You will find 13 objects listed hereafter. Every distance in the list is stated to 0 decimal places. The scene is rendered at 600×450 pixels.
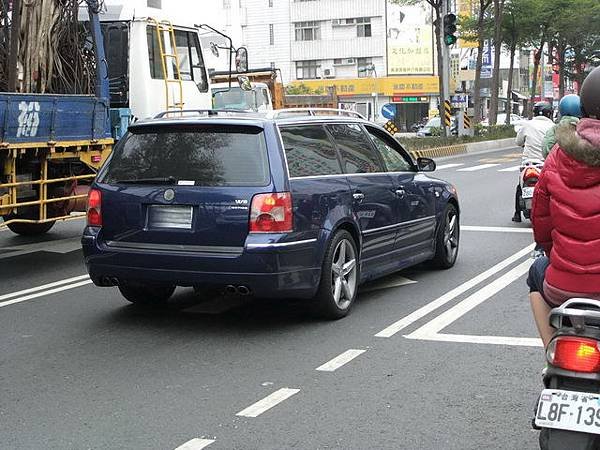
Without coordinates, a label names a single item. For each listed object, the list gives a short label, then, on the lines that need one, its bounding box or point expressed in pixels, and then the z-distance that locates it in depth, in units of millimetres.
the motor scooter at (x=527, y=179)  12070
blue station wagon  6574
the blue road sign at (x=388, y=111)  32875
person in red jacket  3672
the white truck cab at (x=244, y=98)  21453
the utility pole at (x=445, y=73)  30484
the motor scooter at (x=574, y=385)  3441
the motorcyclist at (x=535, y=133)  12453
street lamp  66831
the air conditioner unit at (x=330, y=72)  69500
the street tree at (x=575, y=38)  42094
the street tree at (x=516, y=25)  40344
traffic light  26050
